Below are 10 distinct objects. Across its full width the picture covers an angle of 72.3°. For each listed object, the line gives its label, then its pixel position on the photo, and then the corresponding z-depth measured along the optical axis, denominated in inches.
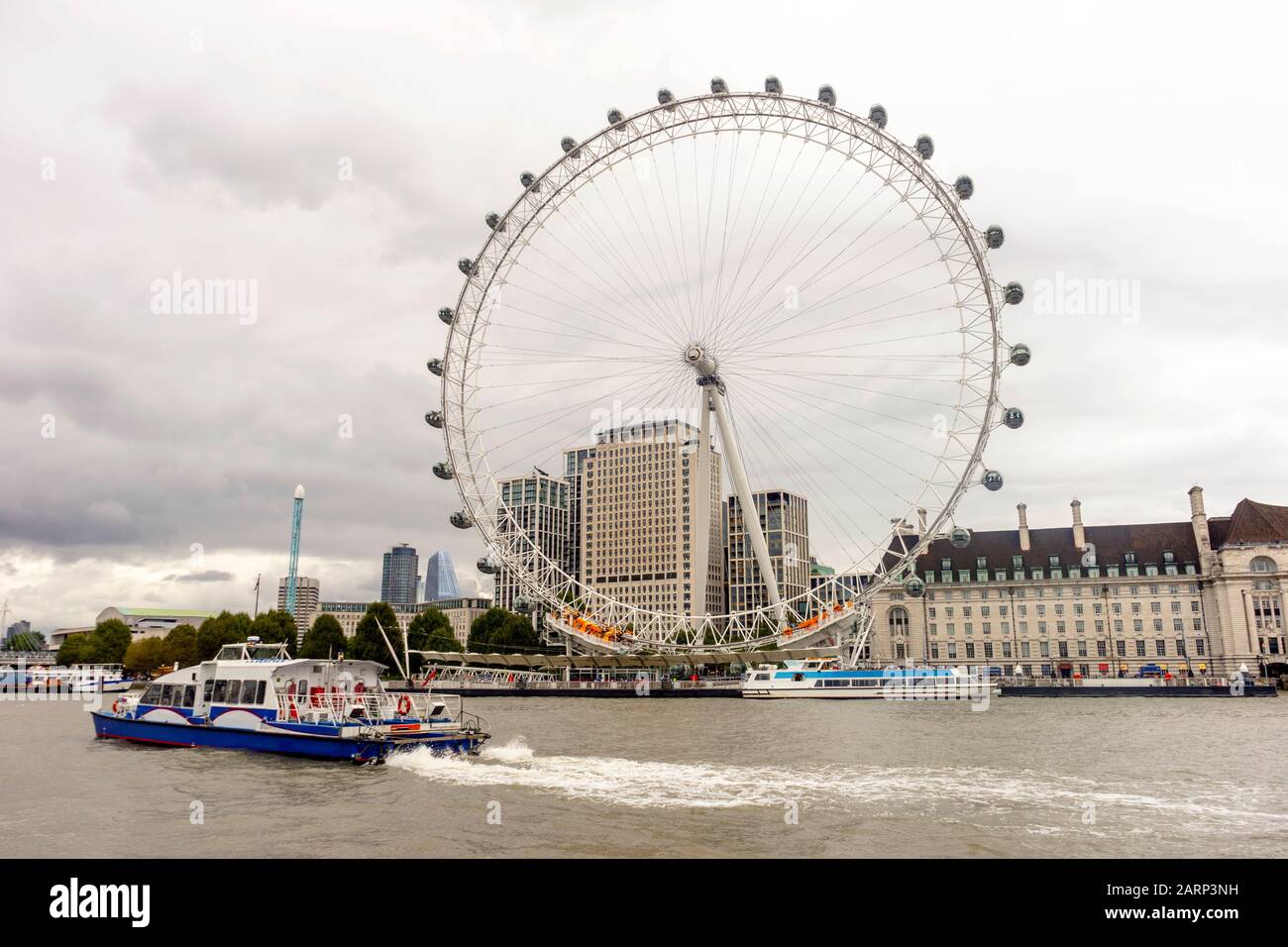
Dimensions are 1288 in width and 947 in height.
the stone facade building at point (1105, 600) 4173.2
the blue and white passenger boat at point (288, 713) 1274.6
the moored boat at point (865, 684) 3139.8
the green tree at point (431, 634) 4940.9
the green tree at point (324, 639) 4598.9
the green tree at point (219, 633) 4687.5
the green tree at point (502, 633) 4943.4
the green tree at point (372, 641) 4628.4
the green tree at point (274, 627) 4655.5
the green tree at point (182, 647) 4878.0
